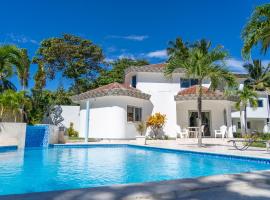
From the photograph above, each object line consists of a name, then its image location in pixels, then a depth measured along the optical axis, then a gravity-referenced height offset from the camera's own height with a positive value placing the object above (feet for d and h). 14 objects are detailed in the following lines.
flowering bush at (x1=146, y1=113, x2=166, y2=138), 72.43 +2.53
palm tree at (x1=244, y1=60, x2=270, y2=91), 132.08 +35.14
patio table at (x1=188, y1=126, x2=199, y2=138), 76.48 -0.62
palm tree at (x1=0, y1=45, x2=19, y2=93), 57.16 +16.35
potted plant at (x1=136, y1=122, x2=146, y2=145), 72.84 +0.40
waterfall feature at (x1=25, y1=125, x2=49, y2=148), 57.15 -2.03
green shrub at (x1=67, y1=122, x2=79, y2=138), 83.76 -1.34
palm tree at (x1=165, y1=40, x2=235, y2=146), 50.49 +13.67
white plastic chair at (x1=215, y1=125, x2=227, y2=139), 75.36 -0.16
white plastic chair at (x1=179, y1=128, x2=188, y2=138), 74.74 -0.96
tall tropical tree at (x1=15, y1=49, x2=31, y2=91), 59.70 +15.34
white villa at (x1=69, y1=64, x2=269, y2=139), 70.74 +7.97
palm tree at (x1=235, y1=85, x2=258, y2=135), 84.58 +12.58
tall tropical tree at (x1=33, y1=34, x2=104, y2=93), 125.80 +38.28
